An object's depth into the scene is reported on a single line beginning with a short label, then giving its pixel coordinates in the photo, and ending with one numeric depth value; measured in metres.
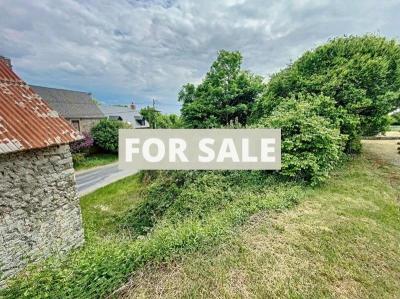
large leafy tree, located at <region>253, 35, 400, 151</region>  10.33
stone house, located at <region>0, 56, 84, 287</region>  4.48
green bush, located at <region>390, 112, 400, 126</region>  24.85
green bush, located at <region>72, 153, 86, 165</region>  20.15
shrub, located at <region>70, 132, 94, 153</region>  20.75
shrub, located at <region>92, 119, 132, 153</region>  24.25
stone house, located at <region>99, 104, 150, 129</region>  36.09
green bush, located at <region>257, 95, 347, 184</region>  7.11
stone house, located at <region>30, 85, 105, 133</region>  24.42
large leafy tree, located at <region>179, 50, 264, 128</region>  16.06
